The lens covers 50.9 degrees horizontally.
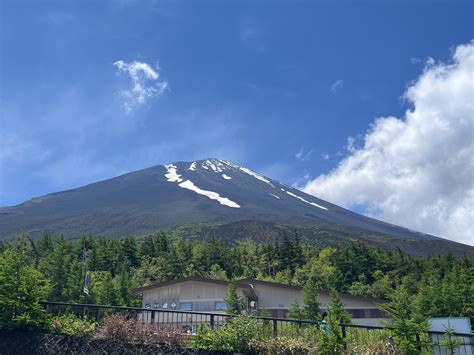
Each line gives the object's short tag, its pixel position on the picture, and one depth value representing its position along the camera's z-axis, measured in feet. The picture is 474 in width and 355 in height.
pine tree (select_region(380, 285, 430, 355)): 34.73
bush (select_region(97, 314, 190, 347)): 38.60
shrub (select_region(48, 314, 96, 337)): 40.21
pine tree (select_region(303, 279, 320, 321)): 112.06
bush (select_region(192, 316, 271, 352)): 38.27
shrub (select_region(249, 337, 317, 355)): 36.55
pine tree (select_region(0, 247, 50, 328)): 40.75
